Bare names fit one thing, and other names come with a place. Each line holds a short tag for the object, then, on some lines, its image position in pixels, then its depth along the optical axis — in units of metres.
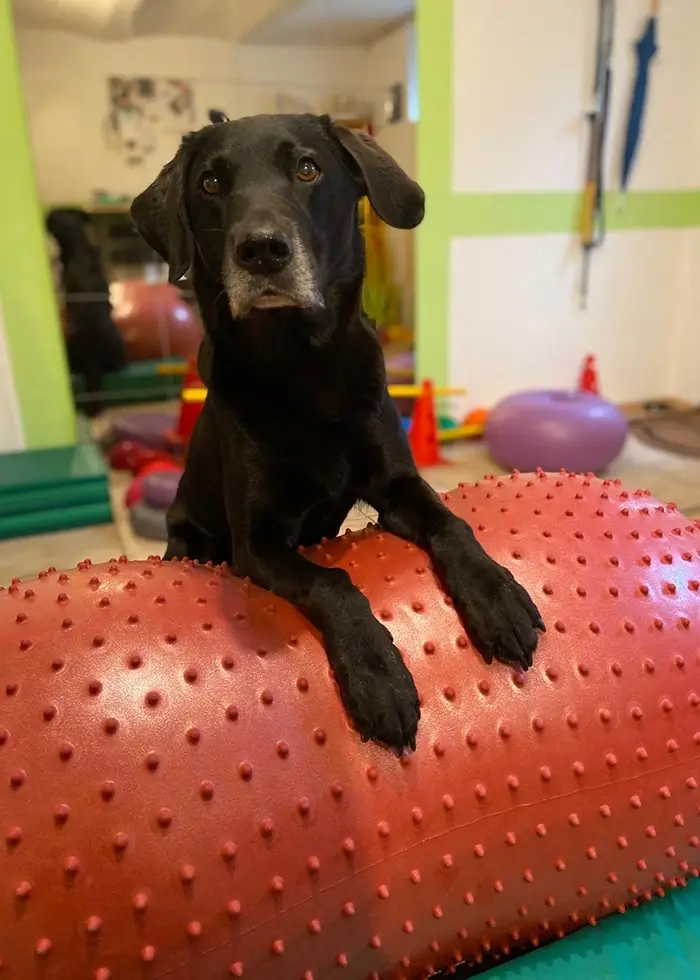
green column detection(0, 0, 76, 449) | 2.88
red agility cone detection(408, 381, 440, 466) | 3.37
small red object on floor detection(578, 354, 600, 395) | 3.99
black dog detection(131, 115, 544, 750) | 0.97
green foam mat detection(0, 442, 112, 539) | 2.71
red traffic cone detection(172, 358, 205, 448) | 3.22
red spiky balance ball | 0.73
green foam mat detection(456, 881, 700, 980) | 0.89
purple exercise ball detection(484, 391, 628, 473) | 3.02
